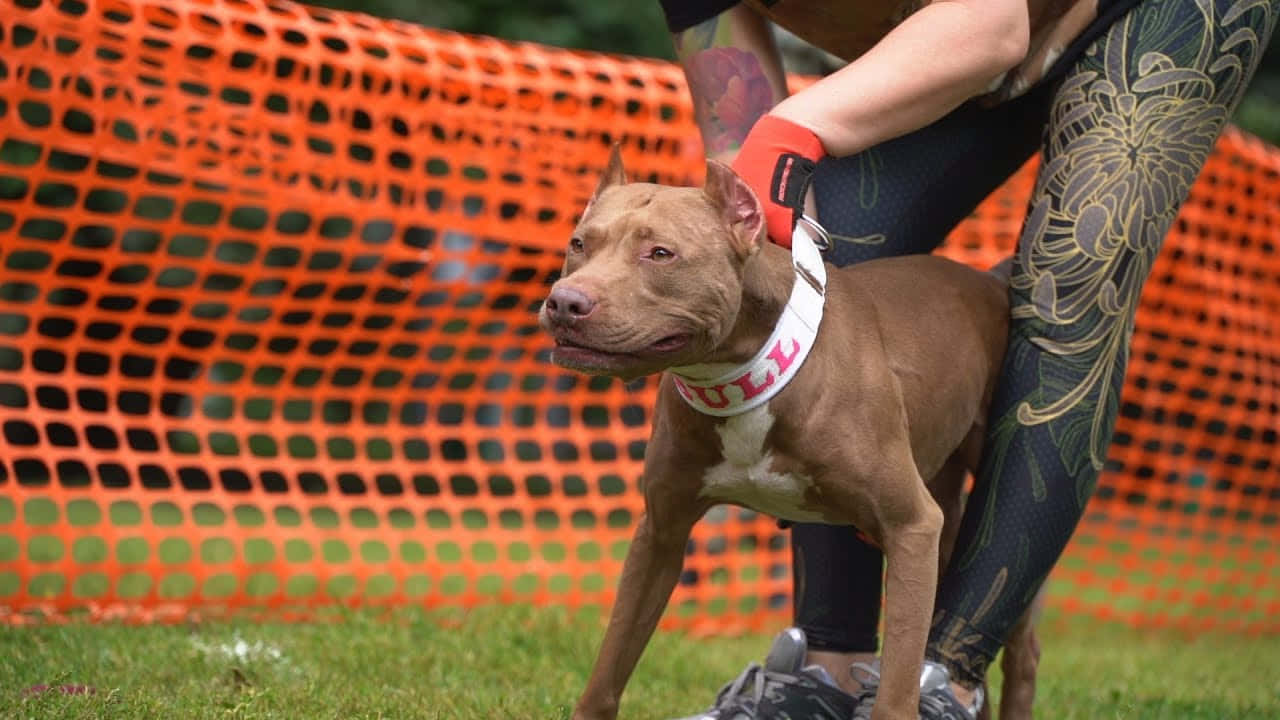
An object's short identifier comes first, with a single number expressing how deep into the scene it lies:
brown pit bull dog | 4.86
